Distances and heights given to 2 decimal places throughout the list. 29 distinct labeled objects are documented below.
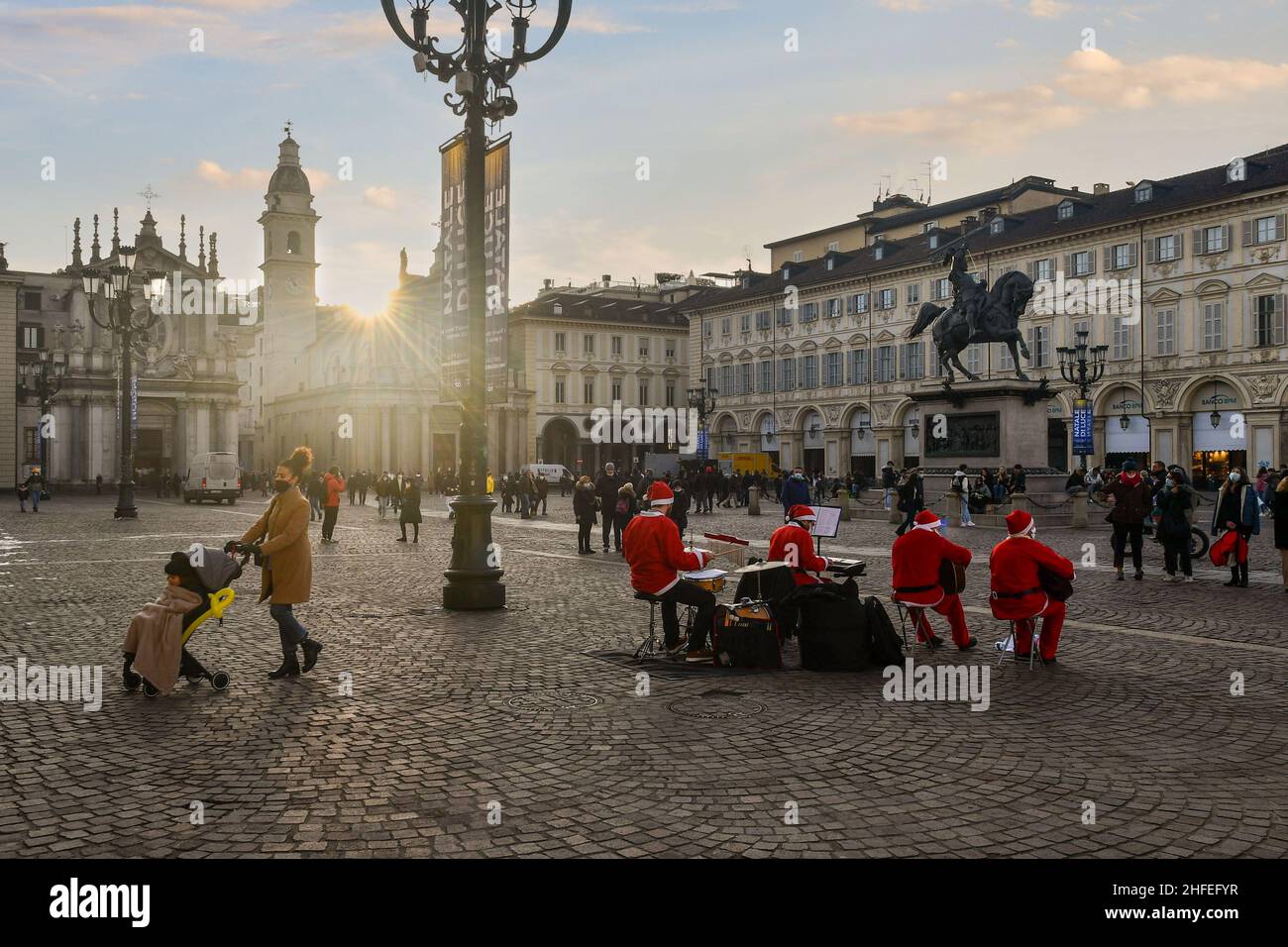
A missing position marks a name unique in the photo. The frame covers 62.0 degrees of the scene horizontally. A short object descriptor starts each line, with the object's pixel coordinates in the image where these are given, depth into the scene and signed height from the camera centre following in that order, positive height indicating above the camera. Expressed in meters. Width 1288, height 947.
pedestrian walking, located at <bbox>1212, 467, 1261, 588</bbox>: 14.83 -0.74
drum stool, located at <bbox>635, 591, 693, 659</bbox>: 9.27 -1.57
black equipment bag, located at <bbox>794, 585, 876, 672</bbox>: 8.75 -1.38
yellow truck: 61.78 +0.12
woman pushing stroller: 8.51 -0.74
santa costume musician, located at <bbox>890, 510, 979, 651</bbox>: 9.57 -0.88
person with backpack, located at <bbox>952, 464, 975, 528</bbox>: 27.45 -0.63
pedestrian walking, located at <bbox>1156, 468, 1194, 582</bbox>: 15.45 -0.86
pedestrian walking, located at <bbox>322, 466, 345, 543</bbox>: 23.17 -0.76
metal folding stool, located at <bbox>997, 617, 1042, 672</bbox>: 9.05 -1.53
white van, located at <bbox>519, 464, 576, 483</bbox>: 65.24 -0.33
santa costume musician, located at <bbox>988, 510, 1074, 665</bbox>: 8.90 -1.00
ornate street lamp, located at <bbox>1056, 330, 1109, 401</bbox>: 35.38 +4.05
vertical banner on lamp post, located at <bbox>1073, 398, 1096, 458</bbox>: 39.16 +1.31
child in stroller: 7.70 -1.10
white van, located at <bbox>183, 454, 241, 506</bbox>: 48.22 -0.41
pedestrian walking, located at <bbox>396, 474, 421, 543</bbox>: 24.38 -0.87
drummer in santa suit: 8.97 -0.82
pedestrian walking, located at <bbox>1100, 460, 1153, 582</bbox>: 15.62 -0.68
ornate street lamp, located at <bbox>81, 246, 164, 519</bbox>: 29.61 +4.26
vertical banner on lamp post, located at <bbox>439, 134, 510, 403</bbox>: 12.12 +2.32
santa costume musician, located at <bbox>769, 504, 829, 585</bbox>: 9.62 -0.79
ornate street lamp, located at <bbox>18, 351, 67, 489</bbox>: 59.22 +5.67
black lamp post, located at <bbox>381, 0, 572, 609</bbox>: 12.11 +2.77
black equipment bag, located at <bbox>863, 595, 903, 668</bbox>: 8.83 -1.45
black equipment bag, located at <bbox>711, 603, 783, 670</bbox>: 8.98 -1.48
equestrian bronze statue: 29.03 +4.14
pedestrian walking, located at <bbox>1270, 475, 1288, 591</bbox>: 14.34 -0.72
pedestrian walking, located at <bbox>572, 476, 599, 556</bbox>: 20.78 -0.84
